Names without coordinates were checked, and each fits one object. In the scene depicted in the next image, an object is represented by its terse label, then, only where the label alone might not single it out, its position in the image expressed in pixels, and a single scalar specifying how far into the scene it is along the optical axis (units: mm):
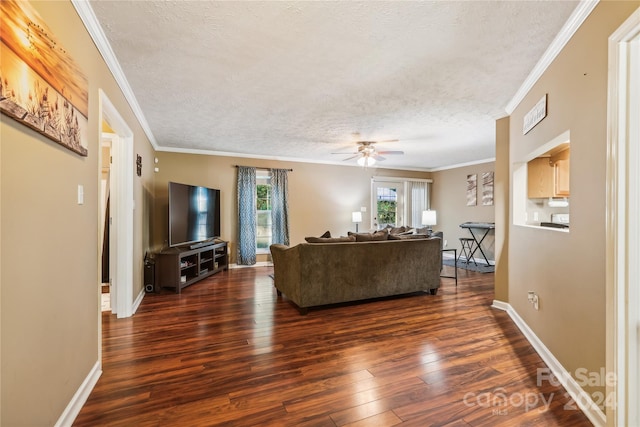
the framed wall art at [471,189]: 7117
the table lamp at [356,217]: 7039
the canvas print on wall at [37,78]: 1048
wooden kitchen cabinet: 3172
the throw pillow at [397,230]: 5403
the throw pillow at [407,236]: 4050
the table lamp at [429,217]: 6984
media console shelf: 4203
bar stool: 6834
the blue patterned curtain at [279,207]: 6422
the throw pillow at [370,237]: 3855
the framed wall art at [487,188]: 6672
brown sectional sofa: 3389
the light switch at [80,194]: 1747
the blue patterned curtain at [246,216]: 6113
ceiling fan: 4992
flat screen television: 4430
